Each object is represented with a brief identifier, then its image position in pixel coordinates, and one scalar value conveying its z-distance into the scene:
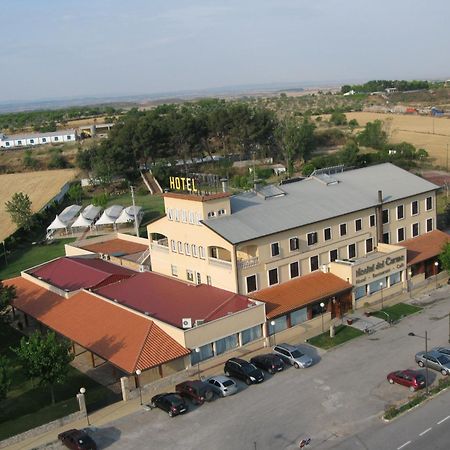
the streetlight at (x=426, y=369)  32.97
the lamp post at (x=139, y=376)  33.89
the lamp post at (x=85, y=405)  31.89
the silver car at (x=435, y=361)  34.78
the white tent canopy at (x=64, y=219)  84.06
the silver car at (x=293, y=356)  37.14
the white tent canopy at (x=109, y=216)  83.31
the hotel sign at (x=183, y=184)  48.18
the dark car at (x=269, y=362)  36.62
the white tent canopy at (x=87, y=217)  84.50
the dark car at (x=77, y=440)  29.12
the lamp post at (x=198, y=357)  37.20
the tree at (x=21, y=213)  85.25
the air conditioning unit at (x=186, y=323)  37.75
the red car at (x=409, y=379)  33.31
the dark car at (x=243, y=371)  35.34
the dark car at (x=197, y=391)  33.31
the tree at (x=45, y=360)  33.75
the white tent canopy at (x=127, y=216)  83.38
